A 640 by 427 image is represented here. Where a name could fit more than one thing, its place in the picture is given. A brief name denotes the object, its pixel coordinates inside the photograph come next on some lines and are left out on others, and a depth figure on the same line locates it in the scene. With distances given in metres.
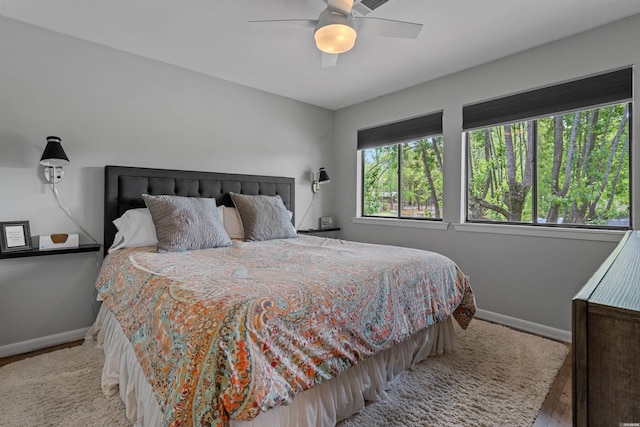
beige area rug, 1.63
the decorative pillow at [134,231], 2.61
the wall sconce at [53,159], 2.32
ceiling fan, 1.84
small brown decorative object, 2.46
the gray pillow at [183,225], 2.46
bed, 1.11
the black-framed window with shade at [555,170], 2.53
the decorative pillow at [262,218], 3.08
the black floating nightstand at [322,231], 4.20
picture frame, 2.26
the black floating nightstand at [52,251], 2.21
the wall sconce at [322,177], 4.24
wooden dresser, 0.54
